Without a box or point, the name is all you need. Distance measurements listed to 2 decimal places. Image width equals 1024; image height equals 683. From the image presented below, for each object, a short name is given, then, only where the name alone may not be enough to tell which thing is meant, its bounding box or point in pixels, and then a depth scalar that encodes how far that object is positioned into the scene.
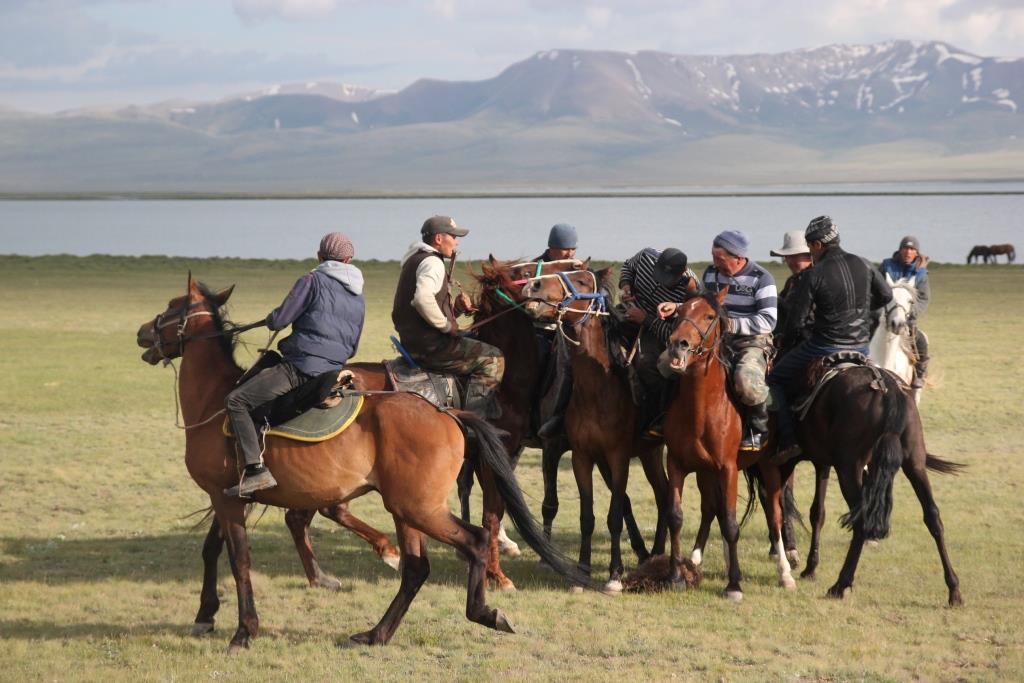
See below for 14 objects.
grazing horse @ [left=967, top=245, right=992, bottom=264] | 113.31
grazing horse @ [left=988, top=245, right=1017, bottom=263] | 114.69
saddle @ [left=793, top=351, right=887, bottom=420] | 19.70
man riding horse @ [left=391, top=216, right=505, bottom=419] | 18.92
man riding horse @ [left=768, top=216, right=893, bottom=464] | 19.89
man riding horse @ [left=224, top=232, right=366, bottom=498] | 16.73
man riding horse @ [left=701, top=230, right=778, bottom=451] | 19.12
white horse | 26.66
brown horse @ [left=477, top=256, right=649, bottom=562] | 19.75
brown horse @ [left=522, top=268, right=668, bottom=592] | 19.27
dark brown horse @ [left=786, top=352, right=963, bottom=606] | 18.66
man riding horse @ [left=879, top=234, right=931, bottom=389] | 27.86
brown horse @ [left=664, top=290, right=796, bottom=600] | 18.14
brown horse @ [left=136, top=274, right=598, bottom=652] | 16.80
